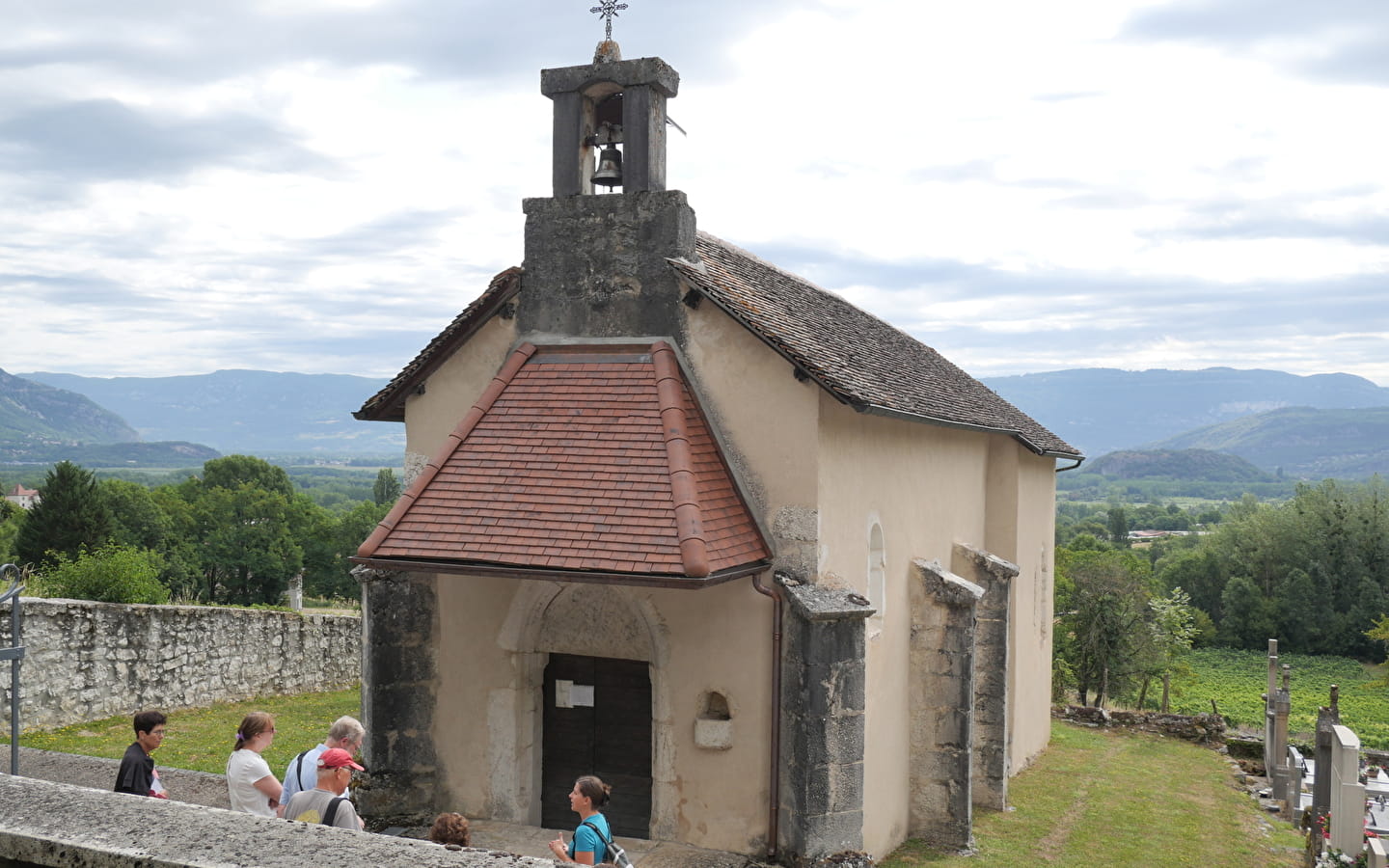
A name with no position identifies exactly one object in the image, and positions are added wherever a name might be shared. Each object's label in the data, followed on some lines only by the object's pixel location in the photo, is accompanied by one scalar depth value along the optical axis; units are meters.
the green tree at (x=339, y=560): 62.16
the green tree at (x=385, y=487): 86.12
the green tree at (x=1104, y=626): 34.62
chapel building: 10.60
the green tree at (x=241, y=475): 67.50
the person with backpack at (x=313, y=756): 7.23
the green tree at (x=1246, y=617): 63.84
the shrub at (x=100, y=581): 19.86
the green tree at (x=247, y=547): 59.03
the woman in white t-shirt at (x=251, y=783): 7.03
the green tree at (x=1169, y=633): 35.09
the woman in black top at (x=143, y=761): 7.31
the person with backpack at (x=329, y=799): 6.52
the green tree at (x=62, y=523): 38.28
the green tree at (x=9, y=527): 42.18
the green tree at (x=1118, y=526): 110.75
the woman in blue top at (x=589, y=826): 7.39
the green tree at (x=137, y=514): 52.59
